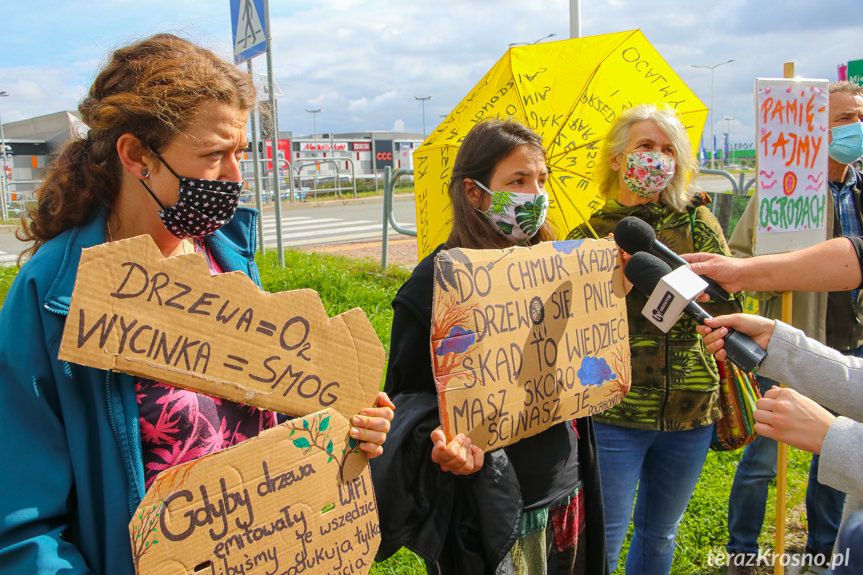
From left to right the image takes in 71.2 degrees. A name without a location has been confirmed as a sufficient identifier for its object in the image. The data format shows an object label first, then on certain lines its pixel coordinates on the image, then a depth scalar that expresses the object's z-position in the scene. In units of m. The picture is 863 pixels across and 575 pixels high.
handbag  2.38
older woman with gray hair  2.35
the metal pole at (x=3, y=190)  16.72
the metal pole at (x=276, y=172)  7.08
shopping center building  21.62
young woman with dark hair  1.66
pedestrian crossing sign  6.41
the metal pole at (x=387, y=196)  7.52
